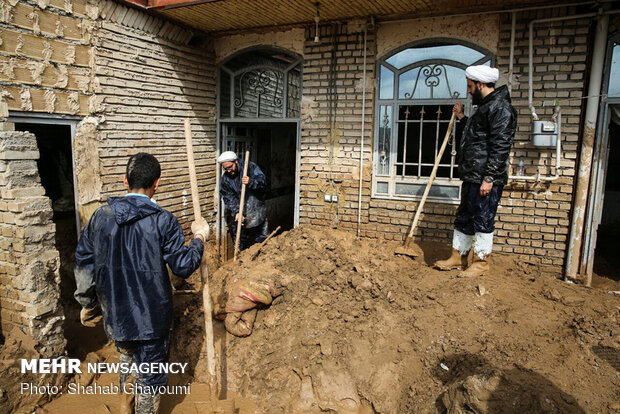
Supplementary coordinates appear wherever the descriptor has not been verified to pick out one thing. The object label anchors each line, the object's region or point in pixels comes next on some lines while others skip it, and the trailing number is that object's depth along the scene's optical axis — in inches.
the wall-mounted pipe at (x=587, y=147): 195.3
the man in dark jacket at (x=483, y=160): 168.2
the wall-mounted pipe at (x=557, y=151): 203.0
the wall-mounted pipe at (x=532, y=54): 197.5
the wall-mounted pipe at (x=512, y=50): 205.9
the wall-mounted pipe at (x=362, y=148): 240.5
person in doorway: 240.4
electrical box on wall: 200.4
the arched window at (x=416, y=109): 226.5
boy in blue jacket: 118.9
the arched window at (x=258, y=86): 274.8
